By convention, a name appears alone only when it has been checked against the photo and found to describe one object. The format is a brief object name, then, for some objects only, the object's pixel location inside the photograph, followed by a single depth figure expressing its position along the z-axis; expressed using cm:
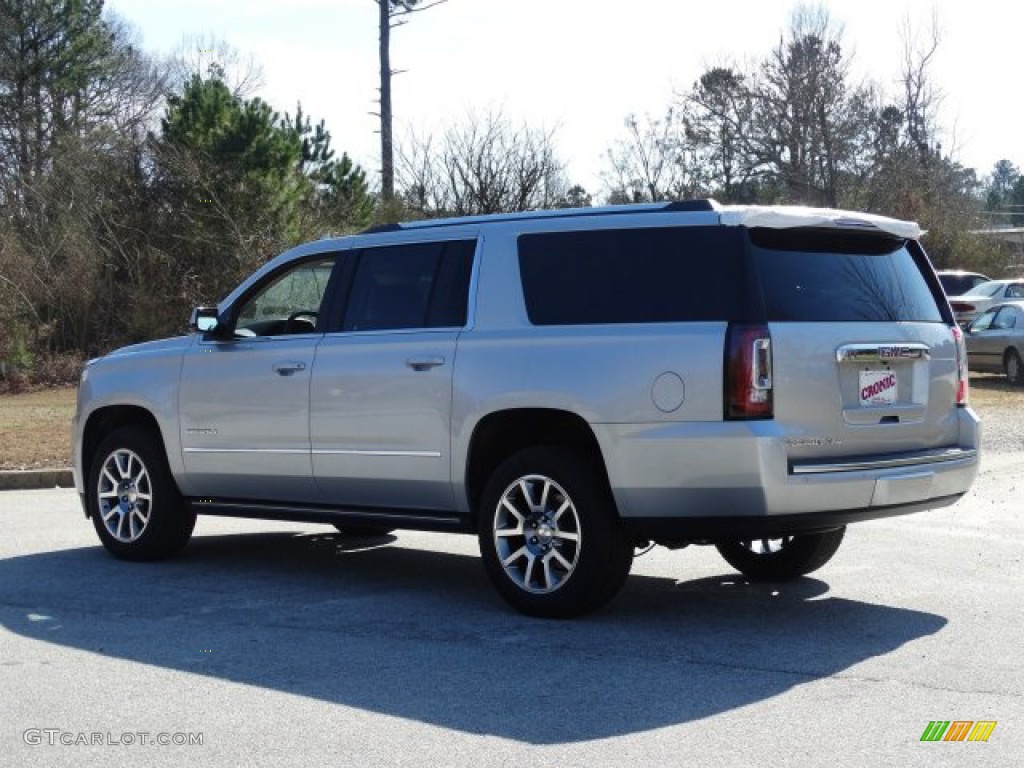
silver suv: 707
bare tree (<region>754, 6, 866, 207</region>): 4266
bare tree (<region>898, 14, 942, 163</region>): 4562
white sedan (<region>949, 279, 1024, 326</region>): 2961
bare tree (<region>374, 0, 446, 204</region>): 4131
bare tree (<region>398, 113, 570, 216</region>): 3070
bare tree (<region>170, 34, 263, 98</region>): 3613
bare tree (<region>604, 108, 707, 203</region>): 3597
